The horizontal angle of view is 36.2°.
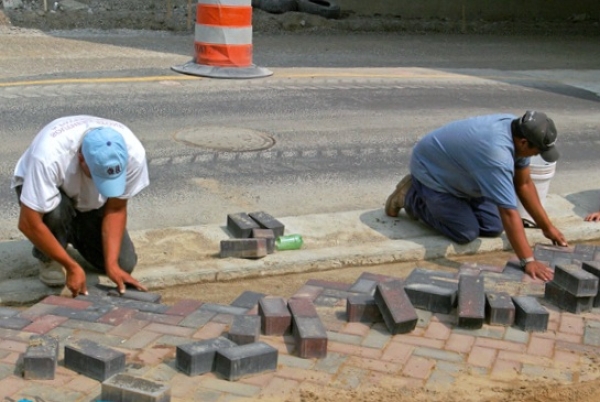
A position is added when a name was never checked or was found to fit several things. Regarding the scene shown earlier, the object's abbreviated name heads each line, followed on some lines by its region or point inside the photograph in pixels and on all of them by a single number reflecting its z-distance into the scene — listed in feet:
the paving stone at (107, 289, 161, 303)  17.79
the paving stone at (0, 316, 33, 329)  16.20
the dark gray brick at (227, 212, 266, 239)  21.07
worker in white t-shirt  16.56
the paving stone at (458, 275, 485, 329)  17.22
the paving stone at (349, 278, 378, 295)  18.88
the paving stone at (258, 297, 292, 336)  16.35
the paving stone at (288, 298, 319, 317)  16.40
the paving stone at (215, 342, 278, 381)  14.64
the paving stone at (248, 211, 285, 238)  21.31
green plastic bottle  21.22
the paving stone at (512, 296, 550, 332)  17.35
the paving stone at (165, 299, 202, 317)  17.24
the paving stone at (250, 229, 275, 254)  20.68
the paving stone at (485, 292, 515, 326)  17.49
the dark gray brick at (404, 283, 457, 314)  17.93
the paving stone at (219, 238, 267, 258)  20.29
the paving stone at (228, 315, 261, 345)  15.55
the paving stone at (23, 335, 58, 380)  14.23
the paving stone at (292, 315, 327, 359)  15.66
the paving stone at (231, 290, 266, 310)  17.89
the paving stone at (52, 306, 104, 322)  16.76
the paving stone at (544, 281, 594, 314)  18.38
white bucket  23.91
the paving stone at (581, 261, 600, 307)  18.75
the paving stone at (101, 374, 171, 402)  13.12
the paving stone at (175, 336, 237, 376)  14.67
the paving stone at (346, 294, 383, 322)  17.31
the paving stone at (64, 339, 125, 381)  14.25
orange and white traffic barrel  39.19
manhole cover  29.30
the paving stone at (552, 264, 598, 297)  18.24
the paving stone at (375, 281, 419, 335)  16.76
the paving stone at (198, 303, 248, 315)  17.43
